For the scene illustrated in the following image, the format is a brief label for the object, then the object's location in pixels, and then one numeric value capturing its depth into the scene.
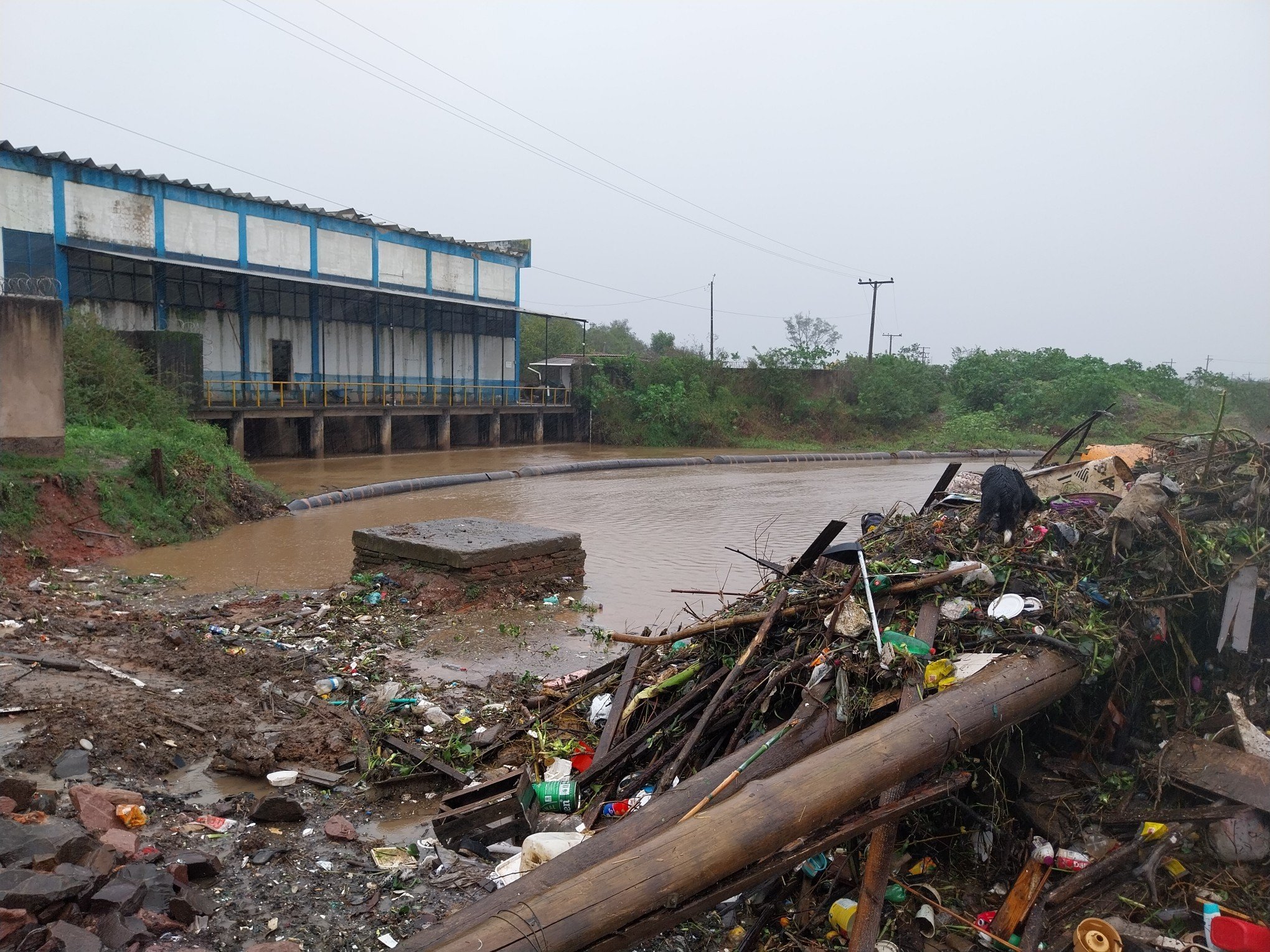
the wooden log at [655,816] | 3.12
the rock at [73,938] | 3.01
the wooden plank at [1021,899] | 3.49
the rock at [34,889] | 3.13
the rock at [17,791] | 4.09
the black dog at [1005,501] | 5.02
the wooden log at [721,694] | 4.30
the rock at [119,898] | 3.28
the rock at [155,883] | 3.45
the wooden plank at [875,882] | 3.25
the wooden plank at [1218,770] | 3.58
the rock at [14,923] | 3.01
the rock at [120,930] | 3.16
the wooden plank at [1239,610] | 4.25
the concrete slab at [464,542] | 9.27
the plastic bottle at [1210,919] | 3.12
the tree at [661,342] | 64.25
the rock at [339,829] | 4.40
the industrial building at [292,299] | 22.00
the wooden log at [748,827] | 2.79
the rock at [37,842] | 3.49
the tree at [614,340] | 66.44
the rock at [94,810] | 4.00
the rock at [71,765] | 4.67
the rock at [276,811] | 4.45
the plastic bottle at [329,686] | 6.57
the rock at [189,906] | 3.43
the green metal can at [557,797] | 4.62
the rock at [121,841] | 3.78
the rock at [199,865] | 3.75
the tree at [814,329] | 66.00
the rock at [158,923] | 3.34
